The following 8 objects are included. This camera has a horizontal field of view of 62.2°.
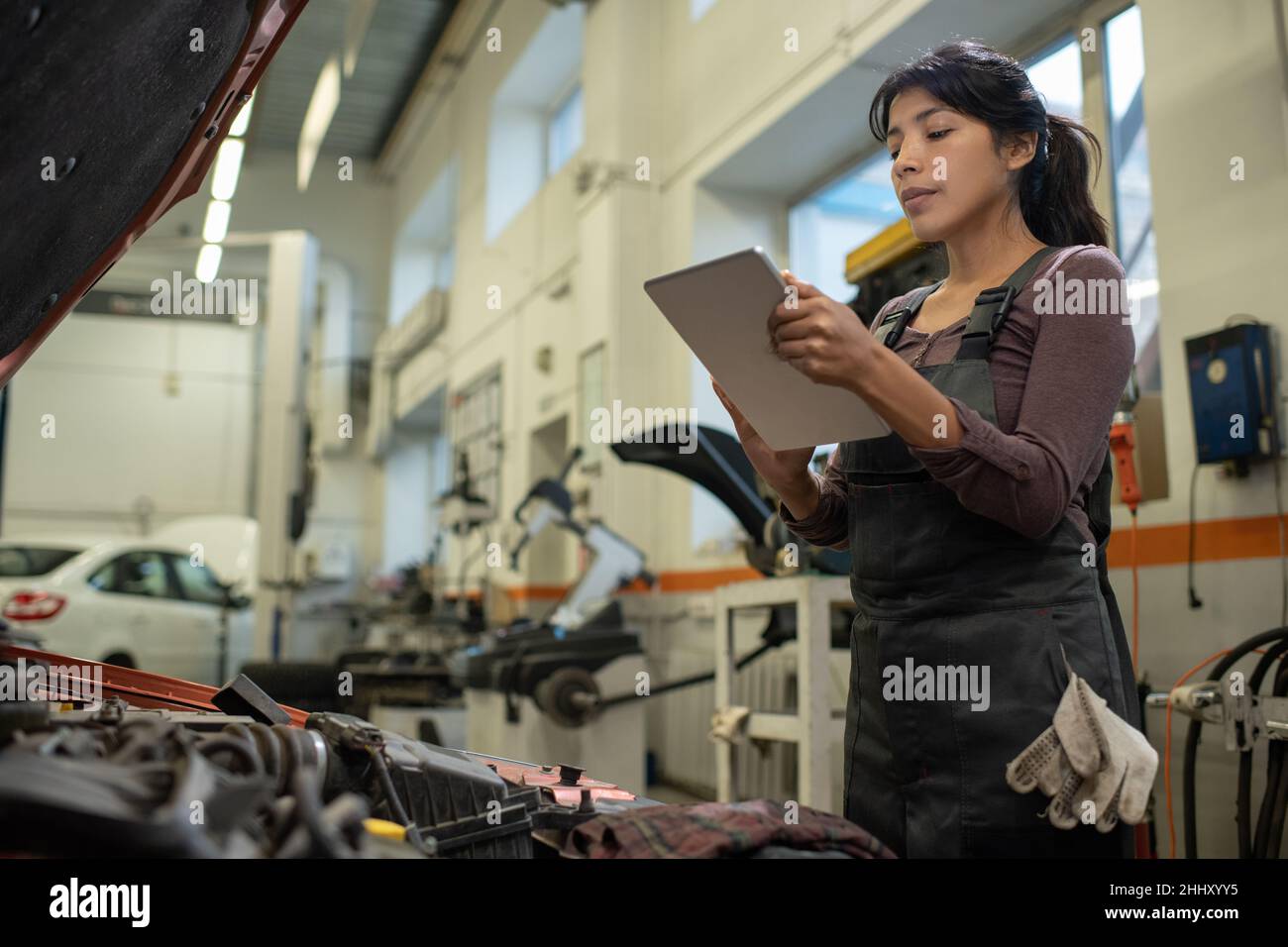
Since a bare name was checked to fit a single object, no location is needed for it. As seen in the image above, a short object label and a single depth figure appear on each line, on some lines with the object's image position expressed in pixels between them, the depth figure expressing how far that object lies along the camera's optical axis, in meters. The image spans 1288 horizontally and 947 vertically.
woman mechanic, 0.97
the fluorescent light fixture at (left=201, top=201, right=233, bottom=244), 6.23
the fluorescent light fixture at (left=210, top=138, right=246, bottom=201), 5.61
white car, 7.34
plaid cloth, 0.73
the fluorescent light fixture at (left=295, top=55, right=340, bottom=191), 7.58
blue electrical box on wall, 2.75
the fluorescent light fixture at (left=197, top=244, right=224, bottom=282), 6.11
